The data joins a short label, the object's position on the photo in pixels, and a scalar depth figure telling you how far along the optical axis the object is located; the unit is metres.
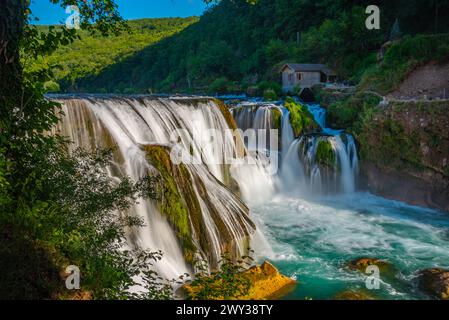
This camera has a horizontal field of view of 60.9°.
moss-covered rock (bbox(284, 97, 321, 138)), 18.09
